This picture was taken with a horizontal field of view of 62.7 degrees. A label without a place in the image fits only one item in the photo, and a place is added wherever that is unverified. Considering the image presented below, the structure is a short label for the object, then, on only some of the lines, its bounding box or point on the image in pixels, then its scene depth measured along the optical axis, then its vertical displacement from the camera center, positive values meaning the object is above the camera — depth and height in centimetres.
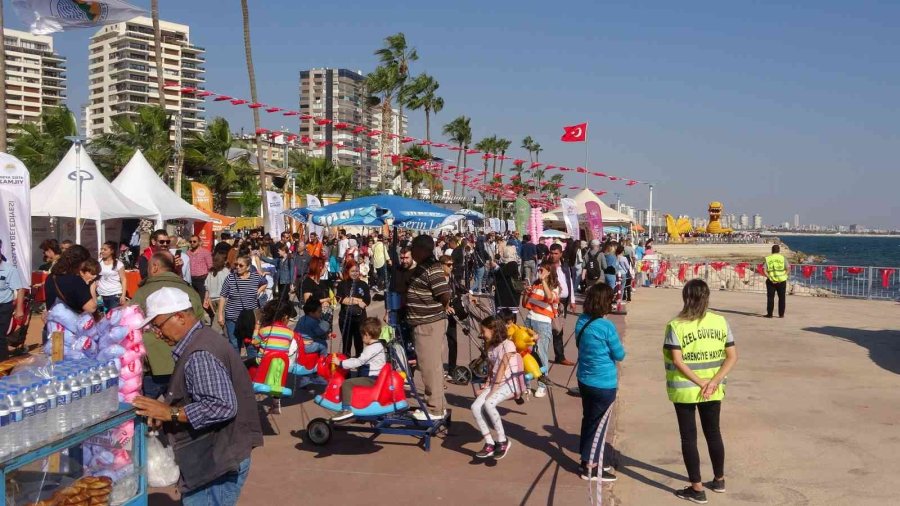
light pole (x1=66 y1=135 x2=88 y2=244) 1221 +54
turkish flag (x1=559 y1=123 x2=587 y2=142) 2848 +340
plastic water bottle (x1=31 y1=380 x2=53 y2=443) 335 -91
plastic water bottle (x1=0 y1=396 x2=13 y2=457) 314 -92
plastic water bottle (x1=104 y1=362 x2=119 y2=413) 388 -91
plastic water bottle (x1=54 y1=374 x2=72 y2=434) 349 -91
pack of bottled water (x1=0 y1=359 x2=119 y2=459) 321 -88
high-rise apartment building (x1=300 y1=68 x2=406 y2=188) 15838 +2605
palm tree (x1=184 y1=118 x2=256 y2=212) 3844 +308
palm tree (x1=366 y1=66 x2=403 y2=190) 4644 +853
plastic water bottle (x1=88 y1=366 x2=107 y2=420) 374 -93
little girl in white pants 651 -147
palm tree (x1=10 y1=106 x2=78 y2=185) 3425 +341
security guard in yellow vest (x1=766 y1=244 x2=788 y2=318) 1619 -111
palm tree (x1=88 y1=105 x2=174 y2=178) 3325 +361
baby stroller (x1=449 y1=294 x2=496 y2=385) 908 -193
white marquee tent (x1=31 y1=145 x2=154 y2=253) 1561 +41
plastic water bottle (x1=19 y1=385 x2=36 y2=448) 327 -91
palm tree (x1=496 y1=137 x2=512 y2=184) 9138 +931
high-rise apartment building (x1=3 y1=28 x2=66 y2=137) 13500 +2651
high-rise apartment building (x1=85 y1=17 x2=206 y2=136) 13862 +2830
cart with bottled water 325 -106
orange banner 2445 +66
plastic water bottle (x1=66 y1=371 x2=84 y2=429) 358 -92
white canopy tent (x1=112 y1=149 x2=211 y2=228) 1853 +61
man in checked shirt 342 -90
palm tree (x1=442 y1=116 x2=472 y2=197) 7669 +940
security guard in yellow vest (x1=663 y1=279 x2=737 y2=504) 546 -103
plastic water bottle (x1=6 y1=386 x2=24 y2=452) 319 -89
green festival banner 2338 +20
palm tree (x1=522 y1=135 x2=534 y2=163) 10275 +1074
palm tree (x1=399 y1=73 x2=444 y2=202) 5075 +930
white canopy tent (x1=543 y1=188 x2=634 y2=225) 2591 +34
